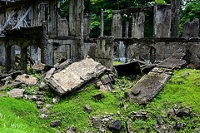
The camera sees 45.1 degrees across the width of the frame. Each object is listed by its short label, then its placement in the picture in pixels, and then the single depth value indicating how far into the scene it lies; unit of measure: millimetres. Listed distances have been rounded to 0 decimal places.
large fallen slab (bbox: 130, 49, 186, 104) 8125
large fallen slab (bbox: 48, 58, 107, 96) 8602
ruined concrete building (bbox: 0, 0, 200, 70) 13633
